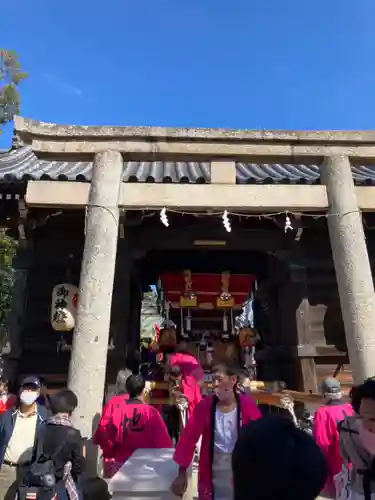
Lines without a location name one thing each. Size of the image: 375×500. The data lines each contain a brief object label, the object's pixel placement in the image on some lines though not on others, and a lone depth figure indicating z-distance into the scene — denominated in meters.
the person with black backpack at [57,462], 2.73
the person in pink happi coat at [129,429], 3.65
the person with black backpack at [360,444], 2.25
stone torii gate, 4.71
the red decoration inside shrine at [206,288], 9.22
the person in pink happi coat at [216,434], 2.78
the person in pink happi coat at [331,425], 3.40
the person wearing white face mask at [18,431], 3.55
